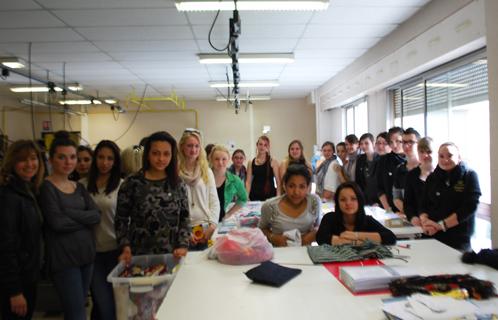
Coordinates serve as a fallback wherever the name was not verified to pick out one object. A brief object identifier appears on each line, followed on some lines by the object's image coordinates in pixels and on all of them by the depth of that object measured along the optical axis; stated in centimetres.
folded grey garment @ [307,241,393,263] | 175
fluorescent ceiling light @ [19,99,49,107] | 701
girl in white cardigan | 245
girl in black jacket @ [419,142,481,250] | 247
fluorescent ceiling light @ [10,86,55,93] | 627
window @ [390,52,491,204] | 316
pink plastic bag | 175
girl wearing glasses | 326
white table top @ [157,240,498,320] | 127
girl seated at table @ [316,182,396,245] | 216
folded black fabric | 149
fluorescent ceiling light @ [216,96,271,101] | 849
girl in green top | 314
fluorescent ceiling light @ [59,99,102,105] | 762
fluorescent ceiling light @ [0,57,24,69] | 458
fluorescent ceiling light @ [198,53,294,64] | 462
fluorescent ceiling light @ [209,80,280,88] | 676
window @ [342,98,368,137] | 640
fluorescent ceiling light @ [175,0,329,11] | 288
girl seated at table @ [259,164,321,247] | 236
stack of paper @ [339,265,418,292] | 140
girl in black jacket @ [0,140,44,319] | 181
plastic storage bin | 167
